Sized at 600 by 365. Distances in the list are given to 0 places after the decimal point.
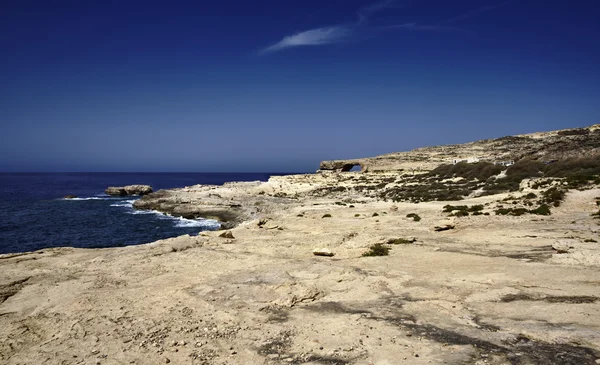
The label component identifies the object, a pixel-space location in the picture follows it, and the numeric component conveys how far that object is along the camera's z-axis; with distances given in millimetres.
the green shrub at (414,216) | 24467
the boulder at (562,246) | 14231
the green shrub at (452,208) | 26900
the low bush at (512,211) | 23475
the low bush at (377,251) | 16094
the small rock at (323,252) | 16406
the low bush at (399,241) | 18186
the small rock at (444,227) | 20734
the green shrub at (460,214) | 24402
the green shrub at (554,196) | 25483
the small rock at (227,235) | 20756
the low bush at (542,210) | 23094
